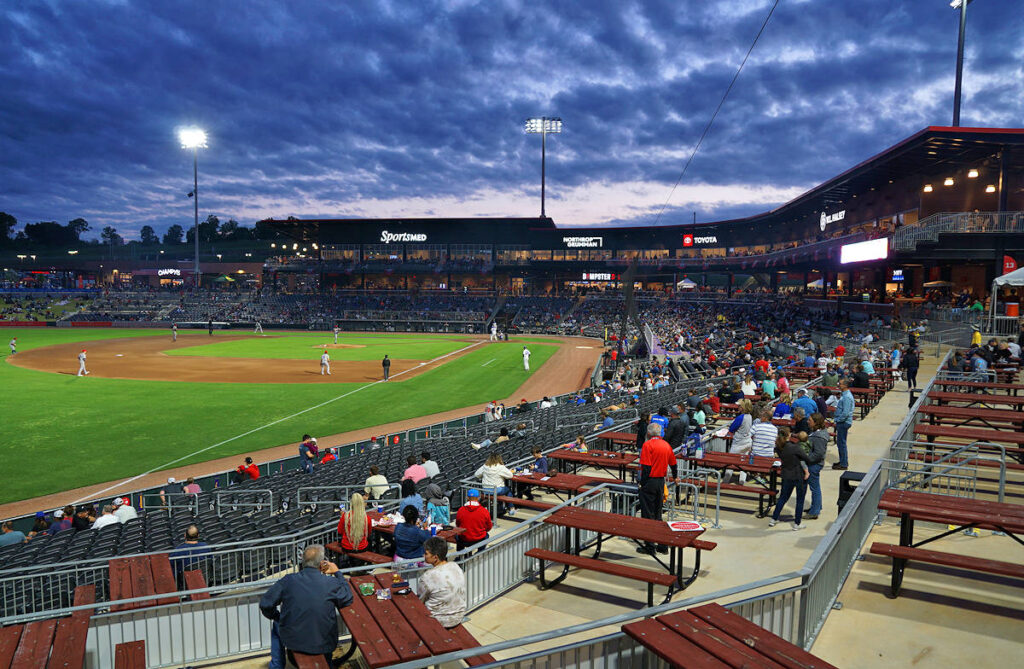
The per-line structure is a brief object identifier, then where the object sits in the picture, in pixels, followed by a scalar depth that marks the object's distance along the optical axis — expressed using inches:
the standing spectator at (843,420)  474.9
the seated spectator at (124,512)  498.6
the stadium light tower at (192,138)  2600.9
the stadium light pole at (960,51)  1381.6
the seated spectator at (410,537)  301.6
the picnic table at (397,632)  195.0
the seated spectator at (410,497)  352.2
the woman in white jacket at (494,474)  394.3
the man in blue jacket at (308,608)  210.7
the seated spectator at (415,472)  470.3
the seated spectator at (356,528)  326.6
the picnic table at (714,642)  159.8
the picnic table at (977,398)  510.6
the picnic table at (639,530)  265.4
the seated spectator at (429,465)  520.3
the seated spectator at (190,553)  331.9
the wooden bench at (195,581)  289.8
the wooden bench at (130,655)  210.8
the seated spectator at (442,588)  233.5
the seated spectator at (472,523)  307.0
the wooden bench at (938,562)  233.9
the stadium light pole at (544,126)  3329.2
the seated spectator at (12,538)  453.4
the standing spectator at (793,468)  350.9
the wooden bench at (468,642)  202.2
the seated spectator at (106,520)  476.7
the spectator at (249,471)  643.5
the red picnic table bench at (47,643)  193.0
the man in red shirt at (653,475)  338.0
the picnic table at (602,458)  446.3
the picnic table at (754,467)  386.9
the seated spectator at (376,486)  459.2
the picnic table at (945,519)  238.7
